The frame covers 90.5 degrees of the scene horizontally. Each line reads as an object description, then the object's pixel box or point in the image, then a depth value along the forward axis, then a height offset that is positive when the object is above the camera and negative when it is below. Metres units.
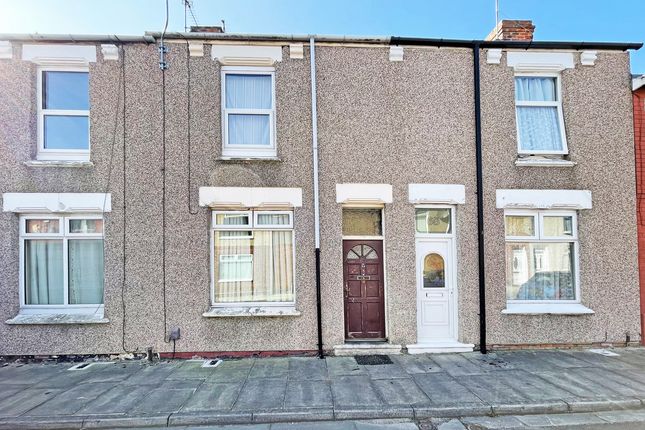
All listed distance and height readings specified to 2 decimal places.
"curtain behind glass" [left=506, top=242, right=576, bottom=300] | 6.29 -0.81
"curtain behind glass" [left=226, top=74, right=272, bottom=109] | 6.16 +2.77
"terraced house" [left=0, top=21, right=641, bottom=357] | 5.73 +0.69
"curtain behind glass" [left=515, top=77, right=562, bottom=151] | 6.37 +2.25
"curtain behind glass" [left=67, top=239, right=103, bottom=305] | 5.88 -0.69
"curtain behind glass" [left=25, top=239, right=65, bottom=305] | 5.84 -0.62
